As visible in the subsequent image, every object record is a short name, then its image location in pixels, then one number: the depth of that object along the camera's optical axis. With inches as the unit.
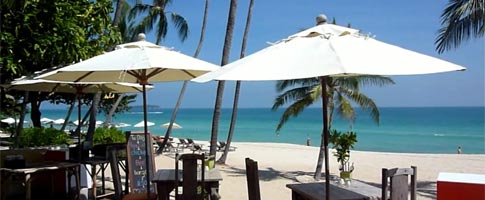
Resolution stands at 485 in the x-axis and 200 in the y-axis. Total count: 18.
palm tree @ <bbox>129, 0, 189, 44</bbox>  965.8
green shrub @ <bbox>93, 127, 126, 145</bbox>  506.0
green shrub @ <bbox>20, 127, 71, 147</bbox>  419.8
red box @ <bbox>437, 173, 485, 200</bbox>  139.3
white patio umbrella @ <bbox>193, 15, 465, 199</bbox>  116.6
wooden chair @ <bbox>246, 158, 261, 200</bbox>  166.4
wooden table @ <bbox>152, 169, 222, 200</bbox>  208.8
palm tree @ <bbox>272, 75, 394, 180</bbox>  508.1
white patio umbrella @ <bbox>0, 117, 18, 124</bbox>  1046.7
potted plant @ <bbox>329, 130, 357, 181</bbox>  177.8
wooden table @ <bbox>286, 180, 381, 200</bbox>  170.6
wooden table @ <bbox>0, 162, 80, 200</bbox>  225.0
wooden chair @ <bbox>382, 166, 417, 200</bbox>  146.6
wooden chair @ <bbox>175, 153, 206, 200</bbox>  182.5
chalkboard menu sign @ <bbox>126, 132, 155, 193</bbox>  271.7
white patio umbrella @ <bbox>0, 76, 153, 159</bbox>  280.7
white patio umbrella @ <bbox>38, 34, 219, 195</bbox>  172.6
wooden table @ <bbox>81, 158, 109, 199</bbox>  274.8
